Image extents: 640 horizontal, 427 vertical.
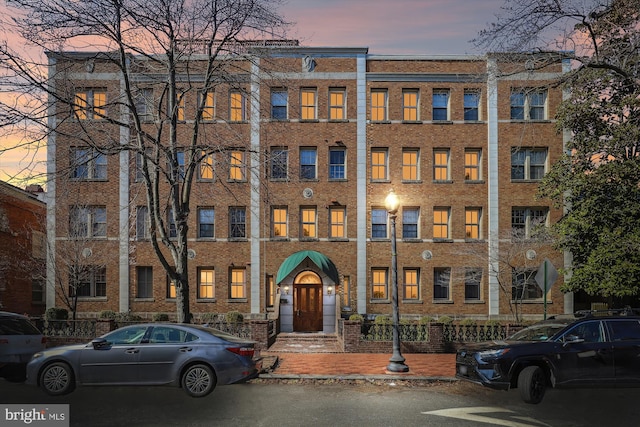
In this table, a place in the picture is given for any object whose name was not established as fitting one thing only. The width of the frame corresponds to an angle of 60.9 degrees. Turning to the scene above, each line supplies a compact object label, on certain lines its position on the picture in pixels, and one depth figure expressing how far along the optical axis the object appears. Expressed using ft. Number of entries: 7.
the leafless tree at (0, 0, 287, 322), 44.98
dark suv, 38.55
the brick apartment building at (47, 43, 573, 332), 90.74
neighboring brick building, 96.89
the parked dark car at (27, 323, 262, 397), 38.14
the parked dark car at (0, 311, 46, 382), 42.01
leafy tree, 70.08
